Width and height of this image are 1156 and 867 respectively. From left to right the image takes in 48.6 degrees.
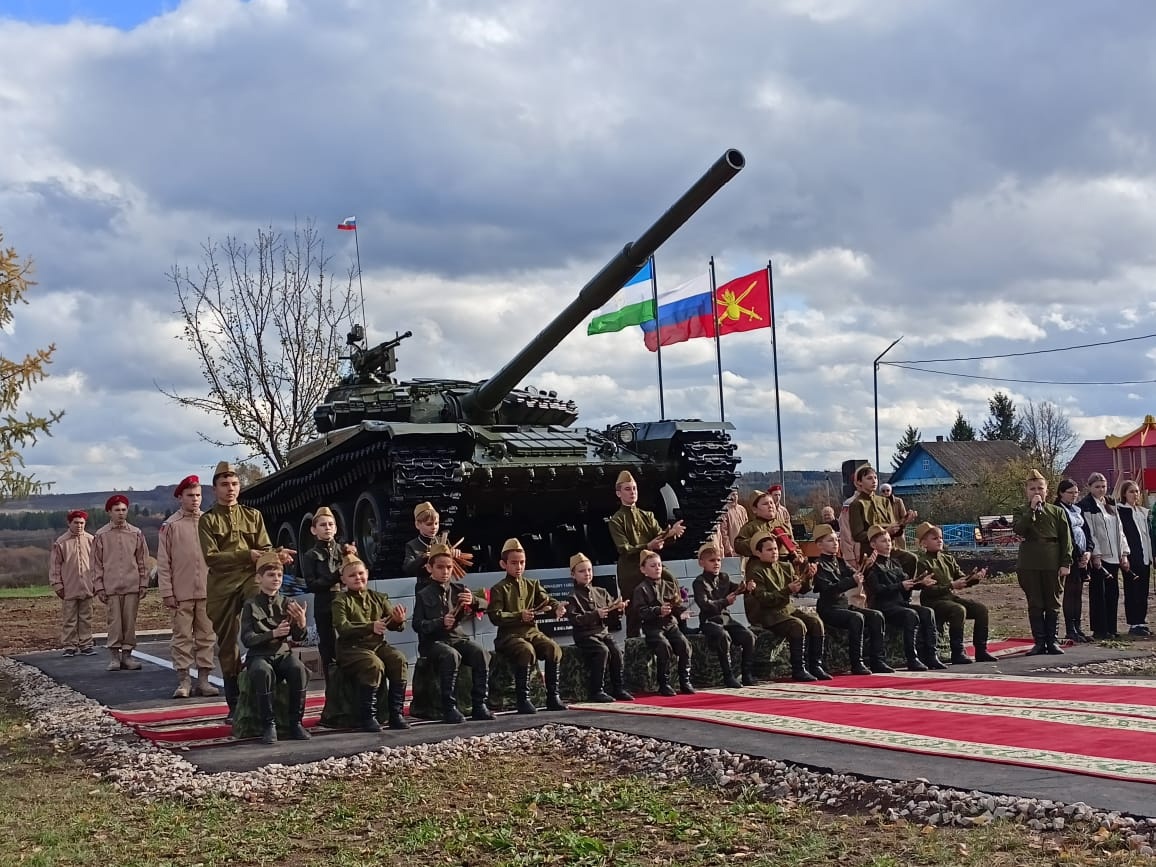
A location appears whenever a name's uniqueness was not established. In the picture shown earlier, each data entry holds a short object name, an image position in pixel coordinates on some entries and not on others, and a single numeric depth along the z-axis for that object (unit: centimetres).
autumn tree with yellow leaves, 2138
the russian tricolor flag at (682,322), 2267
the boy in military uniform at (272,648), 838
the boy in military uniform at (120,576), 1379
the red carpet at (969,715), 615
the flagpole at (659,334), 2267
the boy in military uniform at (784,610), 1062
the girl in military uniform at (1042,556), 1238
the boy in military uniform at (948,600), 1170
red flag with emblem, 2323
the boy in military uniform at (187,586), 1152
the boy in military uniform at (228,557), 977
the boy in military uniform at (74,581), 1584
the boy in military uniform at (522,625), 925
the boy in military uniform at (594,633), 971
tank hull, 1264
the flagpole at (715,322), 2229
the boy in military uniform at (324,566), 959
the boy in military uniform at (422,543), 984
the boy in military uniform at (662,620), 998
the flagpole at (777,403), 2510
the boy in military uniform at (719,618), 1031
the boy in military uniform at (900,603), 1138
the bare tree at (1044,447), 5772
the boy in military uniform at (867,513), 1194
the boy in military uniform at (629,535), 1097
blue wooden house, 5716
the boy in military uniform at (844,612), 1098
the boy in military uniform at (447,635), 896
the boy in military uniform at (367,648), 864
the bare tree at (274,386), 2478
